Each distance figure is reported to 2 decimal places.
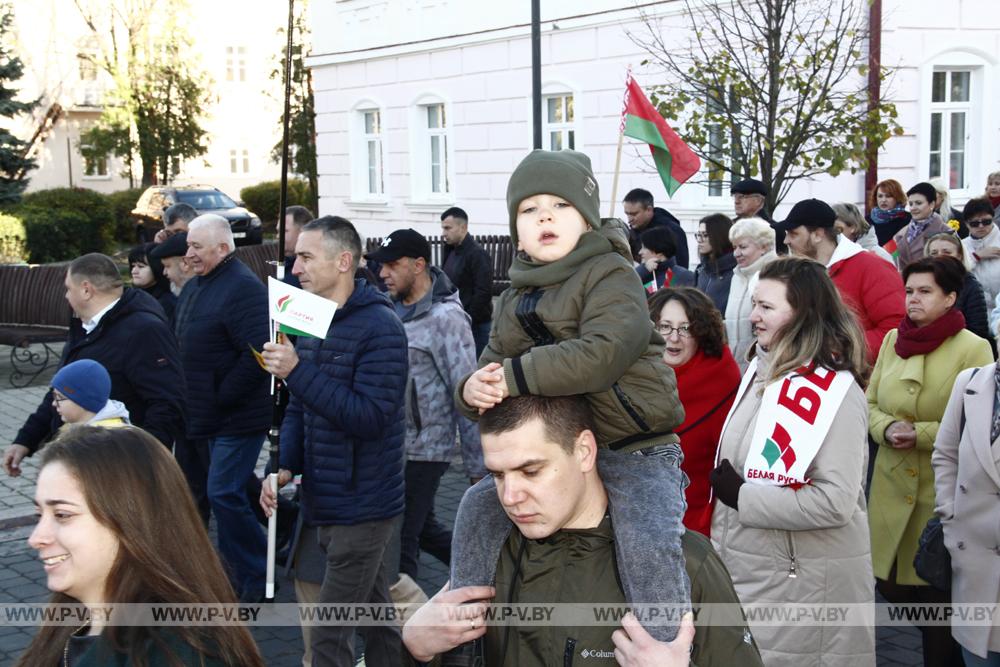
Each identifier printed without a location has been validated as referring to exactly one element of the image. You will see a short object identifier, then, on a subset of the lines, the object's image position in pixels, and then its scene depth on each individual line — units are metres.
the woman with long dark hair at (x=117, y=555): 2.74
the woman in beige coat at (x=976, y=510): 4.39
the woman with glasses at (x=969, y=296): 8.38
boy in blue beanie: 5.53
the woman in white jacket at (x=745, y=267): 7.67
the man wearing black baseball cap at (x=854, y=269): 7.17
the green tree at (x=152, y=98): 42.03
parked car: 33.97
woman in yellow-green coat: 5.45
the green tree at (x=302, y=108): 33.34
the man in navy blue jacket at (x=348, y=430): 5.02
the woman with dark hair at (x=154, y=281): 8.66
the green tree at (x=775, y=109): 12.29
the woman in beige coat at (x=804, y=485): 4.13
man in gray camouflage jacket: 6.41
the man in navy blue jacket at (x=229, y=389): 6.79
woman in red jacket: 5.17
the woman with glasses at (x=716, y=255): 8.67
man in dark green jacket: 2.71
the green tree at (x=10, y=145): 27.69
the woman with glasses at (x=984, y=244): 10.23
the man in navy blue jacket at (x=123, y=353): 6.36
